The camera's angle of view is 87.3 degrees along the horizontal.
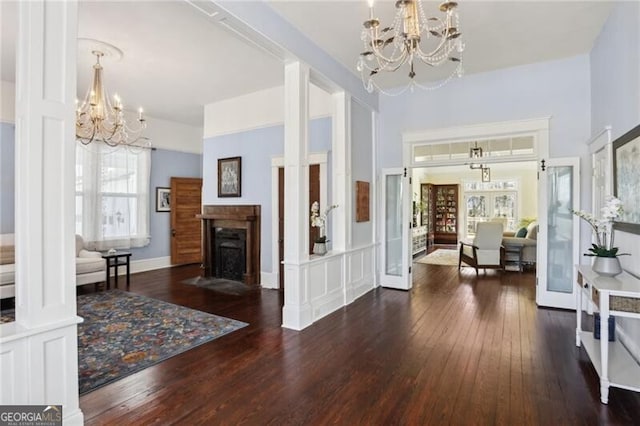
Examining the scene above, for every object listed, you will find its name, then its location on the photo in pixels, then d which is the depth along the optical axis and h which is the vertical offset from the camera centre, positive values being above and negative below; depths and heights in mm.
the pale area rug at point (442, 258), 8133 -1246
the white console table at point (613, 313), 2263 -700
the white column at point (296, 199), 3715 +126
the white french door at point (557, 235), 4340 -327
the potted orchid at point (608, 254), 2672 -349
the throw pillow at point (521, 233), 7934 -537
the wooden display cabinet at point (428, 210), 11812 +16
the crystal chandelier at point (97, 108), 4141 +1290
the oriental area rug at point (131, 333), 2799 -1299
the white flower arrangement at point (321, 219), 4334 -113
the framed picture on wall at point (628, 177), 2725 +295
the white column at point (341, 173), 4660 +526
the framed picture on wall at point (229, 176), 6102 +627
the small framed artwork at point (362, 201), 5018 +143
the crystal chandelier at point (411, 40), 2246 +1973
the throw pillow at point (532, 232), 7227 -472
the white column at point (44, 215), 1686 -26
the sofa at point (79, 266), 4562 -845
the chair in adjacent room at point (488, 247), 6711 -738
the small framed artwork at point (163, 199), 7484 +250
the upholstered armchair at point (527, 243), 7012 -685
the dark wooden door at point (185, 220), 7648 -236
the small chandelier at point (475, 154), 5030 +873
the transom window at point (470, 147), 4840 +948
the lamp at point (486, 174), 10552 +1195
